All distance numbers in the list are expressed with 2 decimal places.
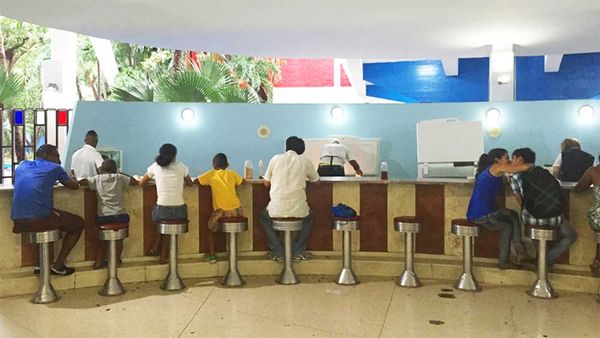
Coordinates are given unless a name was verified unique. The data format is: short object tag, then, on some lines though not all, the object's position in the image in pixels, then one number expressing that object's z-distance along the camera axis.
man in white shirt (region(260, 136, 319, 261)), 6.60
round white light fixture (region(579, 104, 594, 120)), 9.90
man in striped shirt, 5.97
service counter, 6.36
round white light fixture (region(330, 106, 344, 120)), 10.67
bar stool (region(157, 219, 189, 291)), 6.25
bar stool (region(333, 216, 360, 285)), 6.46
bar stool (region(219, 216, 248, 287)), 6.43
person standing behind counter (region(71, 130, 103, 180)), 8.48
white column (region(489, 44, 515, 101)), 10.45
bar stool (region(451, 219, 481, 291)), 6.10
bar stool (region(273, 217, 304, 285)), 6.45
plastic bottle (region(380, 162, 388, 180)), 7.64
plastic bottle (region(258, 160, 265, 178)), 9.62
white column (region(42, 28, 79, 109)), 14.09
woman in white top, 6.48
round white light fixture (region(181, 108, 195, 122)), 10.26
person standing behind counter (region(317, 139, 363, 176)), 8.66
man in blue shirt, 5.91
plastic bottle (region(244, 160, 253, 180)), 8.15
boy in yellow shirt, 6.77
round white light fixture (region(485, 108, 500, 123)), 10.28
